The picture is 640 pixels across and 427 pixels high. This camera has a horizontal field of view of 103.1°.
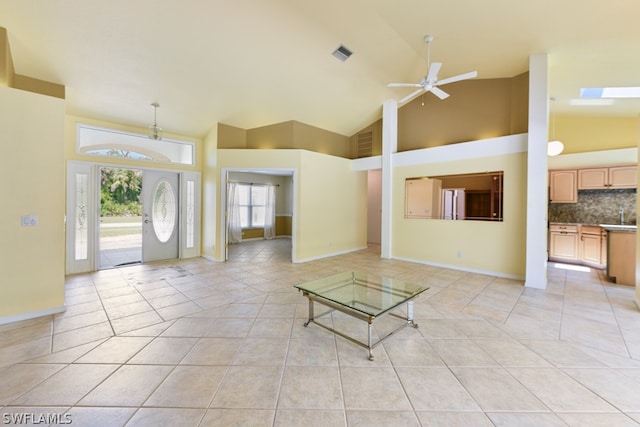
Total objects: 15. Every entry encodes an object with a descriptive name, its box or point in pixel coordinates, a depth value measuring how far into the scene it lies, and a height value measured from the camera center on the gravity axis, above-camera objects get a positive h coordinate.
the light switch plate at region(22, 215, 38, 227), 2.79 -0.13
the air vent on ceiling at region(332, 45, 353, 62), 4.20 +2.68
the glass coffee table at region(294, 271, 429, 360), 2.26 -0.87
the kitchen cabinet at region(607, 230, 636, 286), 4.09 -0.70
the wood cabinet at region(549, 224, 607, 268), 5.09 -0.65
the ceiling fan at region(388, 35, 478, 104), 3.46 +1.93
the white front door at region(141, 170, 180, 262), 5.53 -0.13
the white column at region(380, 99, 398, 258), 6.16 +1.21
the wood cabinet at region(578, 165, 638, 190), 4.92 +0.74
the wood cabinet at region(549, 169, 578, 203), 5.57 +0.62
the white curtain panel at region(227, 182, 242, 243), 8.09 -0.19
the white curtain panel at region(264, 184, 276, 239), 9.04 -0.02
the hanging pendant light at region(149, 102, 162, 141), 4.48 +1.38
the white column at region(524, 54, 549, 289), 3.92 +0.60
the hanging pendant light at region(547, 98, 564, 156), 4.61 +1.20
